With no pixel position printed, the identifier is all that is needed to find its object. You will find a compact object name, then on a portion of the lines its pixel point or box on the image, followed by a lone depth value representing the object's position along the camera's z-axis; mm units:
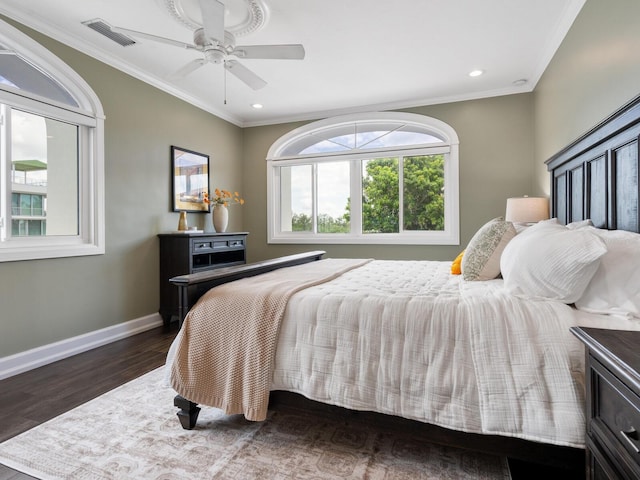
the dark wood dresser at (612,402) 855
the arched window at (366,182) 4617
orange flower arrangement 4547
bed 1292
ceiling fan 2268
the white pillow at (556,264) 1347
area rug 1530
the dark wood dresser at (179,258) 3830
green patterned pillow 2078
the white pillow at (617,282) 1314
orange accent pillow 2473
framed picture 4211
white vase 4477
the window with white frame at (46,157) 2686
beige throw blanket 1617
